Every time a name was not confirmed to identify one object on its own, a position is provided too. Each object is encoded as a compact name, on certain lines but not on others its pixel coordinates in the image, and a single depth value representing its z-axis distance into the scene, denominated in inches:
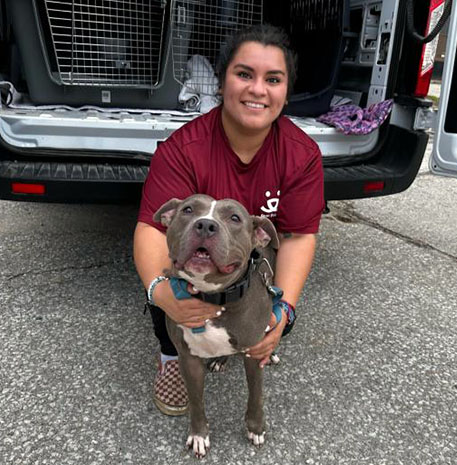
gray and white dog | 59.3
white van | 104.3
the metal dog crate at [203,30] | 142.3
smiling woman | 80.0
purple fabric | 119.6
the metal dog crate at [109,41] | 125.8
